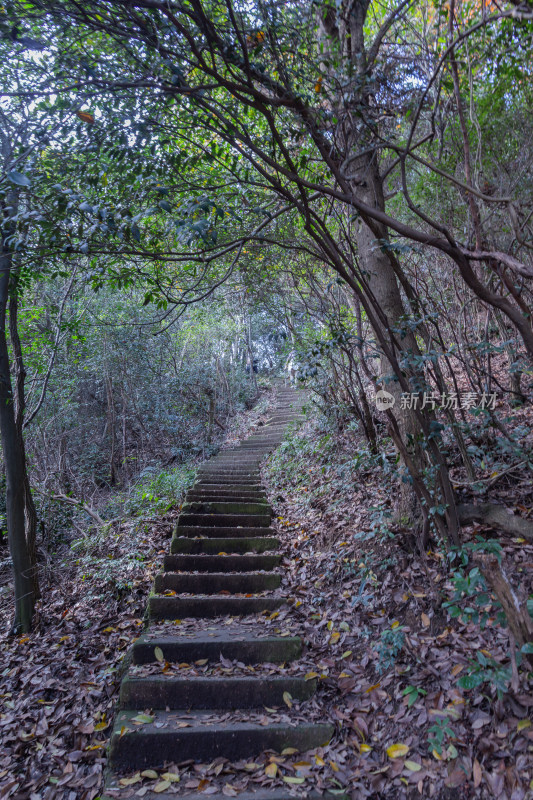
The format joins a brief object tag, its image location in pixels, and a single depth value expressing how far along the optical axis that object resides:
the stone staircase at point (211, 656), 2.87
